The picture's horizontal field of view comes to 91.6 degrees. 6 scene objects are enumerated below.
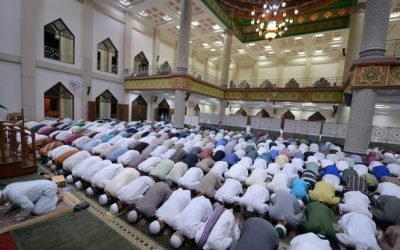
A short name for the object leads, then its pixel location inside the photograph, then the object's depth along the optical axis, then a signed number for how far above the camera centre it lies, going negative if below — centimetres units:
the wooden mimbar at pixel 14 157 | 346 -116
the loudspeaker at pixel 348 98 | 716 +85
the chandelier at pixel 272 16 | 706 +408
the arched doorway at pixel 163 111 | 1542 -28
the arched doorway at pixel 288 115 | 1662 +17
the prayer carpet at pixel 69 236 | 216 -159
